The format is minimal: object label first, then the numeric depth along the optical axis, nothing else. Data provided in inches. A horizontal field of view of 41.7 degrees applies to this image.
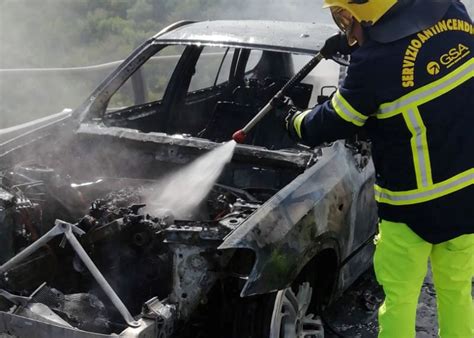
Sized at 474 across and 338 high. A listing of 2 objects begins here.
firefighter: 103.4
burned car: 114.7
